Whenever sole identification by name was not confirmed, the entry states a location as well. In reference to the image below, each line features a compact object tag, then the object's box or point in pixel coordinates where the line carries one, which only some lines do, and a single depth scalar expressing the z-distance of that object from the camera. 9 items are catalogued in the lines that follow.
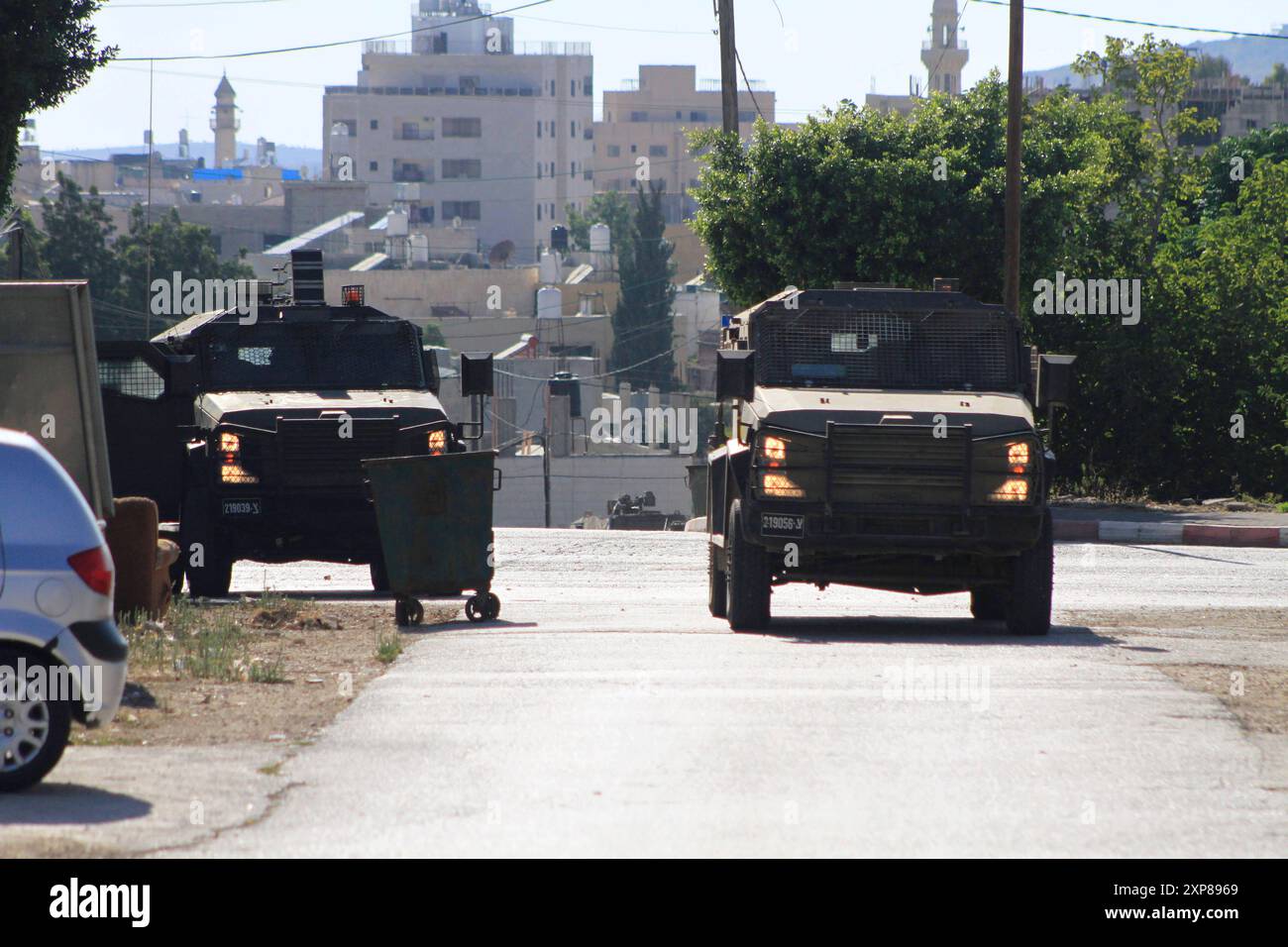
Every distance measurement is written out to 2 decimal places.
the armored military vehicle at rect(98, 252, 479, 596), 15.58
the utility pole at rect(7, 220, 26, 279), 25.12
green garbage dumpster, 13.52
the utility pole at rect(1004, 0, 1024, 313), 24.17
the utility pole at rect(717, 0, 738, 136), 29.08
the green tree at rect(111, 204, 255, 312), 60.72
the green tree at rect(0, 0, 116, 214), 17.98
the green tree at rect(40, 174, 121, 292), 62.31
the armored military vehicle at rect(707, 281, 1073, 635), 12.38
